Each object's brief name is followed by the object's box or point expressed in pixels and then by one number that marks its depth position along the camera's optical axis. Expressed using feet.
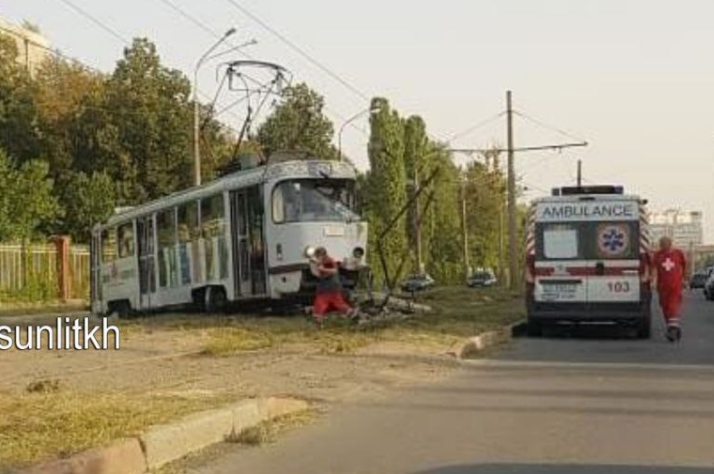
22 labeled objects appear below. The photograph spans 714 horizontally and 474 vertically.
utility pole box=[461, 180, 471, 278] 260.36
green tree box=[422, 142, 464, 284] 261.65
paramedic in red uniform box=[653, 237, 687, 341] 70.23
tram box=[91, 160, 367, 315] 76.48
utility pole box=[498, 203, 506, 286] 231.22
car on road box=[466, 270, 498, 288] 224.51
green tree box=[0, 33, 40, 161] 195.93
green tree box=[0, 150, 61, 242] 157.79
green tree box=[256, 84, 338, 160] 222.69
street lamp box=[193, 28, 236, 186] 127.13
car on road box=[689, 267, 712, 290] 255.29
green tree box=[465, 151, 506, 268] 296.51
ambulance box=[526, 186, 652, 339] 72.18
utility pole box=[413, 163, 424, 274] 198.51
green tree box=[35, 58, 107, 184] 189.98
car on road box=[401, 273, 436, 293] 113.70
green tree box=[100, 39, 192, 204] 184.55
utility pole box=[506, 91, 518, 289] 153.07
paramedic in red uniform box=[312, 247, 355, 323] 70.24
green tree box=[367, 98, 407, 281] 231.09
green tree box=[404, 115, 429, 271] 242.78
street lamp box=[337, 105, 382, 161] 214.40
